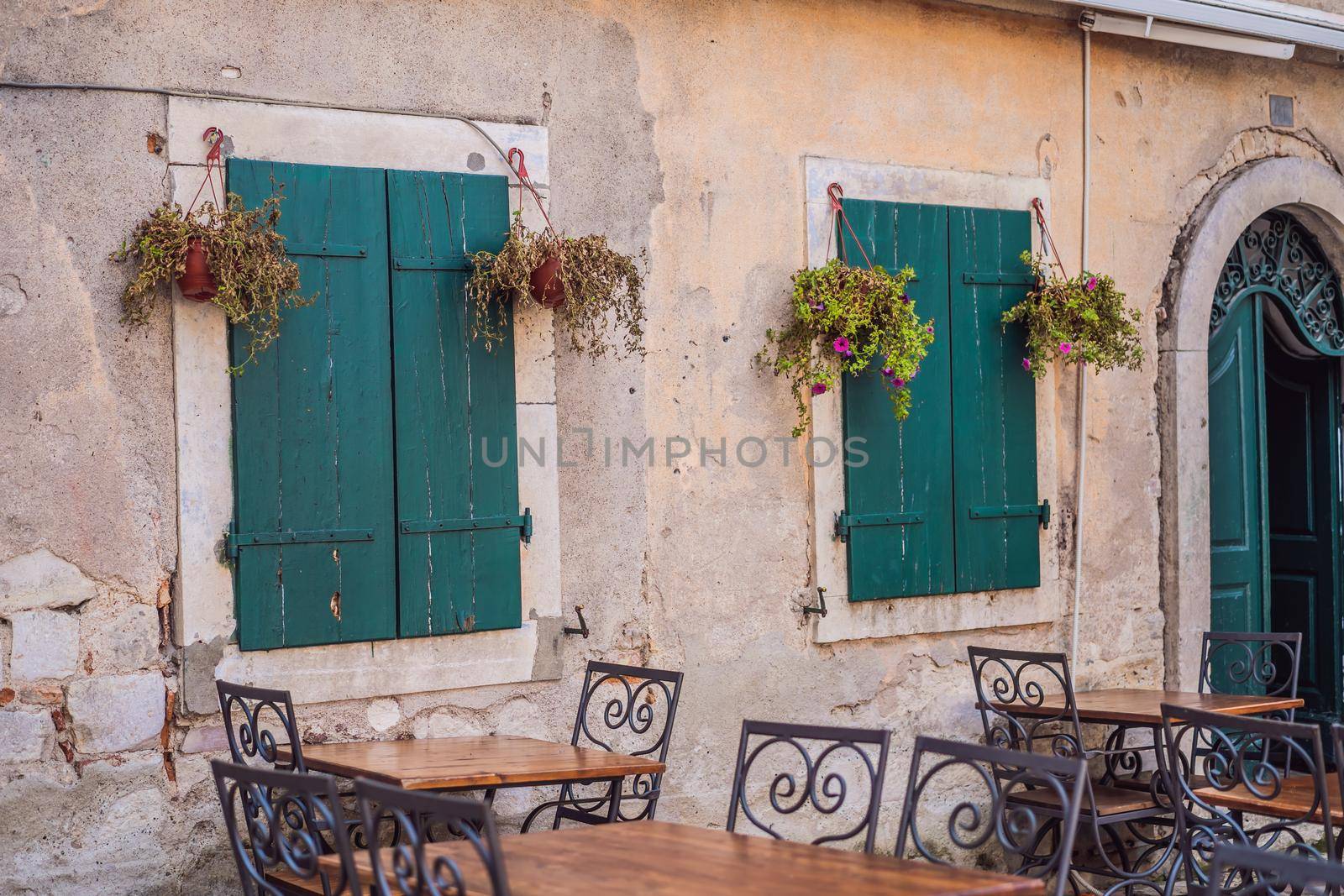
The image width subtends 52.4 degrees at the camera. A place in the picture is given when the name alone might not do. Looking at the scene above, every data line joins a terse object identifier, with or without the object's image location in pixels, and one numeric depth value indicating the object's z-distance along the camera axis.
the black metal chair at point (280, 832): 2.69
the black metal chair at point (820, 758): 3.15
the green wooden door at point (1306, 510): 7.00
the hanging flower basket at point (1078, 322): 5.65
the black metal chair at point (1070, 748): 5.14
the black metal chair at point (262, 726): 3.92
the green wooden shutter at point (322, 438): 4.33
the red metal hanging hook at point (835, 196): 5.43
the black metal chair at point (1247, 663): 5.50
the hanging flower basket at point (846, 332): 5.14
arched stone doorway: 6.59
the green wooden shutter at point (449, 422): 4.58
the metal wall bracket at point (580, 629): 4.83
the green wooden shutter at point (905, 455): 5.45
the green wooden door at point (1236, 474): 6.57
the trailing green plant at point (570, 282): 4.57
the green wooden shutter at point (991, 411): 5.69
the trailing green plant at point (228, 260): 4.12
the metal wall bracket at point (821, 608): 5.31
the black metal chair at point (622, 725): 4.52
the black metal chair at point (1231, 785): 3.59
